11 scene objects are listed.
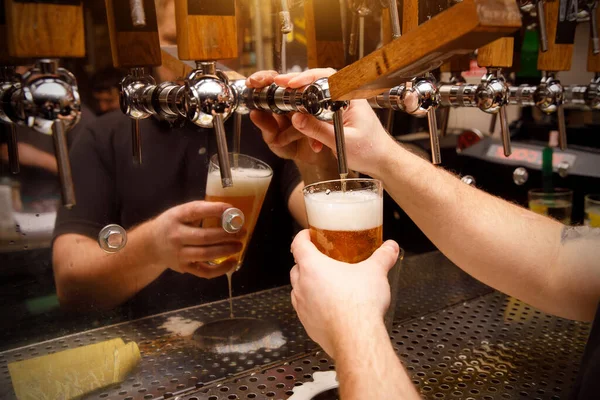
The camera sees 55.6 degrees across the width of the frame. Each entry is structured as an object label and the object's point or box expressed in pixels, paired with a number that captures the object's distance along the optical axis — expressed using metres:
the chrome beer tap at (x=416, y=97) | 1.22
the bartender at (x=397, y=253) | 0.93
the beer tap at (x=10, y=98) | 0.93
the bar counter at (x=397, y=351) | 1.23
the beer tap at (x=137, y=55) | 1.01
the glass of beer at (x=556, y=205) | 2.03
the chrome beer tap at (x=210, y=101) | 0.93
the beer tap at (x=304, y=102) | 1.02
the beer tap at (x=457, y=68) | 1.68
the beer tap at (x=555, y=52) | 1.55
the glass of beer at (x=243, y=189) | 1.43
